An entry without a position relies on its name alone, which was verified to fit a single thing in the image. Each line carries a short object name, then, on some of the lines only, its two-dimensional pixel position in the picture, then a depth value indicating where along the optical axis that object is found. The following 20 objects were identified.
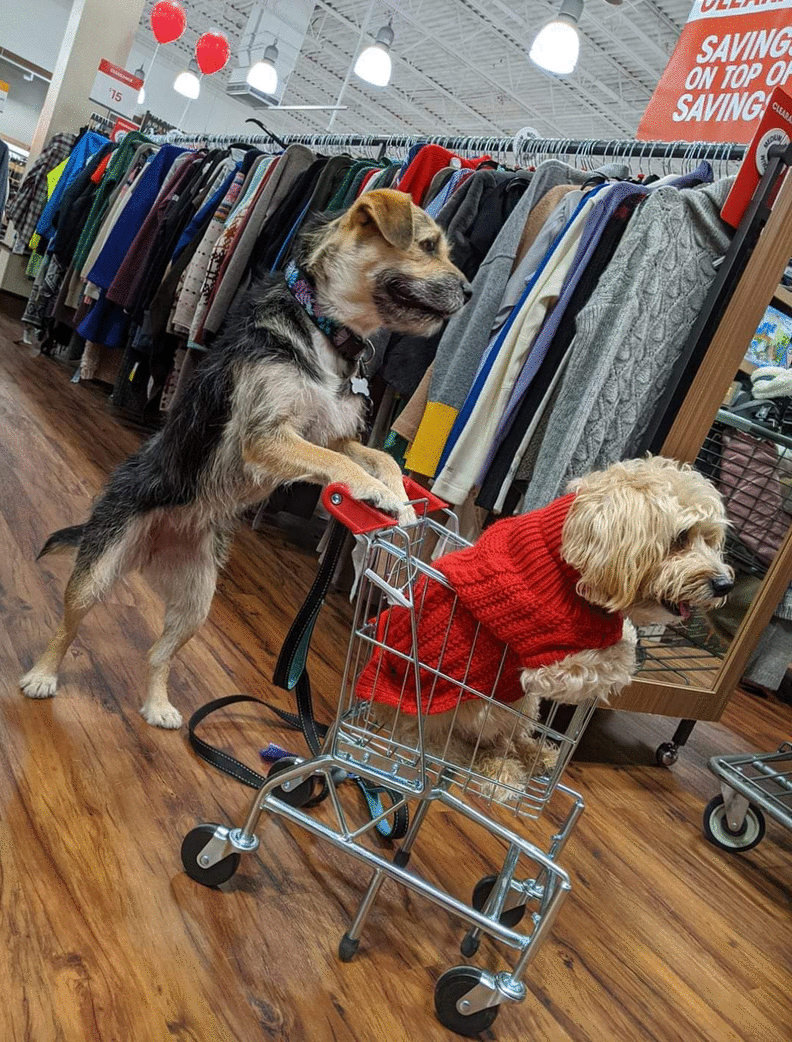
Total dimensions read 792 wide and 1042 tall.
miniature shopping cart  1.39
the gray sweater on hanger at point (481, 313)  2.79
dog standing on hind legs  1.86
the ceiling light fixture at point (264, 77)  9.62
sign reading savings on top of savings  3.28
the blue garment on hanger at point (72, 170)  5.96
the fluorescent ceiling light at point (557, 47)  5.92
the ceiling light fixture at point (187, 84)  13.06
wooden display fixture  2.37
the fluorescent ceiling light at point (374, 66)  8.35
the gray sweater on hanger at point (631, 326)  2.46
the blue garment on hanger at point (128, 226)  4.84
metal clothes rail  2.88
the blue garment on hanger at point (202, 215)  4.27
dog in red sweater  1.37
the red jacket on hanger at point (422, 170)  3.29
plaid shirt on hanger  6.65
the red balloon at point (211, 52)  9.38
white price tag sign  7.75
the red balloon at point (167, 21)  8.58
